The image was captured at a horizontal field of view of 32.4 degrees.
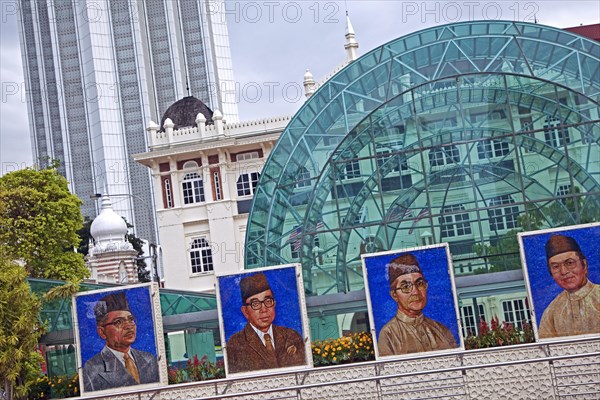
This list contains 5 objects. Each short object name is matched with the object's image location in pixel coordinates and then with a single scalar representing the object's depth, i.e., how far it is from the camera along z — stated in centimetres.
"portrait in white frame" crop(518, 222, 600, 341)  2584
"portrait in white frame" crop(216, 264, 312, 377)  2705
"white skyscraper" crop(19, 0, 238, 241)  12706
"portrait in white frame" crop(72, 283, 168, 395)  2775
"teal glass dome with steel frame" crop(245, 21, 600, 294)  3078
